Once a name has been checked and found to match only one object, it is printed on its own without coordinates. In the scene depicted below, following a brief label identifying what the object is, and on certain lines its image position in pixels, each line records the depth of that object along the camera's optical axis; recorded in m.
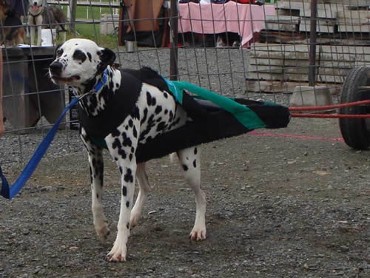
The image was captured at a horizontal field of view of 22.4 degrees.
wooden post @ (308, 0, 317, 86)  11.62
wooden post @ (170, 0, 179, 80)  10.16
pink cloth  14.38
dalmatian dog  5.20
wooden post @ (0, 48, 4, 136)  4.63
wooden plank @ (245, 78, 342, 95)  12.88
